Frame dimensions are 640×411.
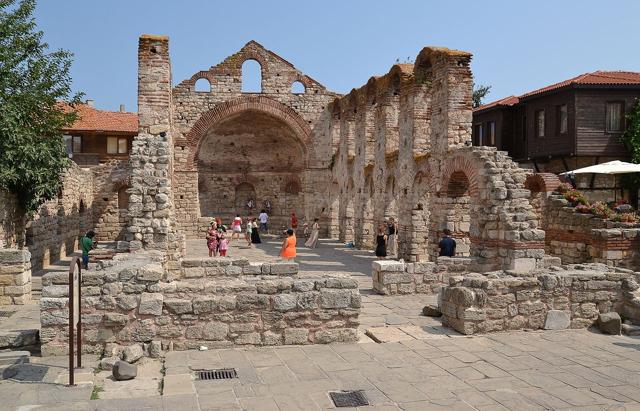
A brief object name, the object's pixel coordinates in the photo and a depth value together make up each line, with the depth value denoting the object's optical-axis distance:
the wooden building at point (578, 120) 26.83
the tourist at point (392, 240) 22.28
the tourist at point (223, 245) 19.13
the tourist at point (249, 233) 25.65
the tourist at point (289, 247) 15.22
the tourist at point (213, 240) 19.03
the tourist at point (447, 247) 14.84
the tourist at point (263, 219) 32.12
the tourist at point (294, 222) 30.48
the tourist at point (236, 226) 28.86
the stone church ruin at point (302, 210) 8.30
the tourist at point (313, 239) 26.55
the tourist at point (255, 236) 28.35
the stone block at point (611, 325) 9.27
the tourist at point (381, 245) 21.28
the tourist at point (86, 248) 15.90
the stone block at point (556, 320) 9.45
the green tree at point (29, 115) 16.62
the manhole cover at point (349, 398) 6.12
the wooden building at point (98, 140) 35.91
